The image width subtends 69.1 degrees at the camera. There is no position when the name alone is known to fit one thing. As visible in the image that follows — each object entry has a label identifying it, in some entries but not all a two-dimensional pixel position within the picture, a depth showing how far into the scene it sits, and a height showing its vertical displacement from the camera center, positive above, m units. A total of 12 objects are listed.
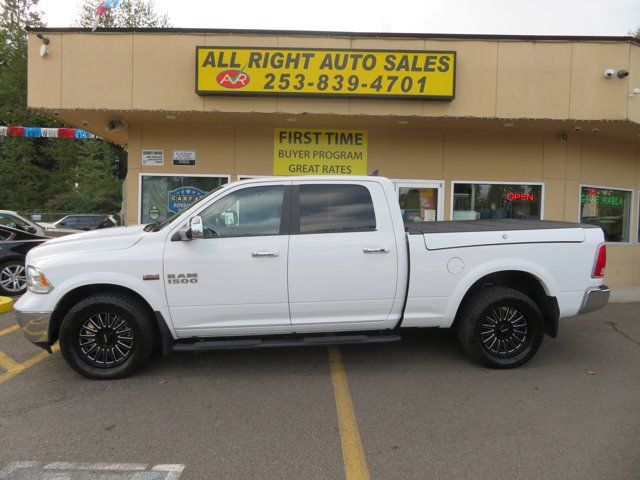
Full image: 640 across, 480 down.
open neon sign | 9.88 +0.79
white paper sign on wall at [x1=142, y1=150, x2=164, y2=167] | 9.52 +1.39
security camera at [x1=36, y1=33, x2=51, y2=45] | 8.33 +3.30
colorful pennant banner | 18.27 +3.59
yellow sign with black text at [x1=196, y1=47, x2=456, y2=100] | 8.40 +2.84
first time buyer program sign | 9.66 +1.62
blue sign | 9.54 +0.59
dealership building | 8.43 +2.77
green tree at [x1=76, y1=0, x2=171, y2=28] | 41.19 +18.80
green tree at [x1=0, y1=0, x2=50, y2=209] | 38.72 +8.77
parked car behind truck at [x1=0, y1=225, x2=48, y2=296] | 8.46 -0.69
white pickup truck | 4.43 -0.49
